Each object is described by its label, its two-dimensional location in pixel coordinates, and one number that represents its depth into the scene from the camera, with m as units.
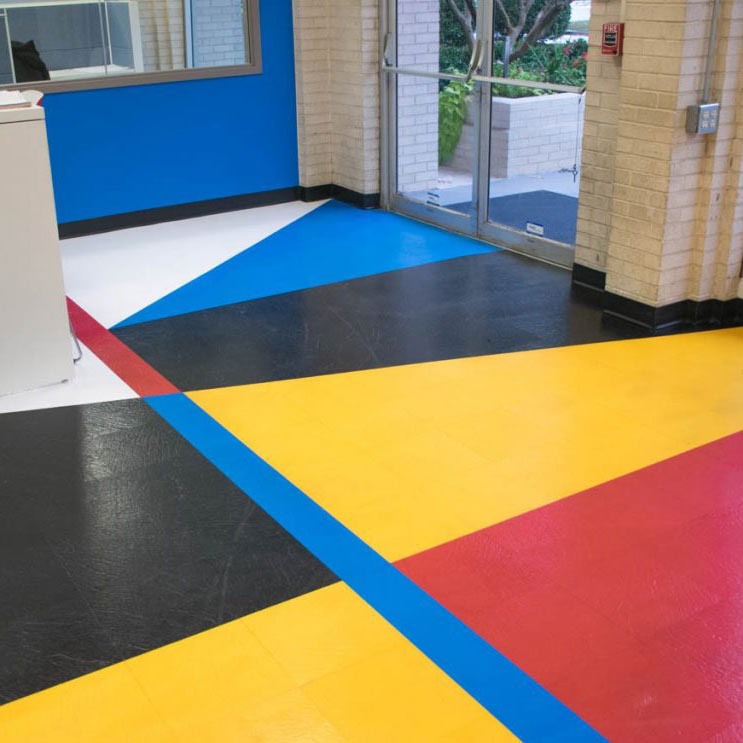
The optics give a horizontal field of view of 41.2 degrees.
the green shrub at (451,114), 6.70
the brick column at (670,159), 4.76
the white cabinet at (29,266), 4.21
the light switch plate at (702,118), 4.77
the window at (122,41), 6.47
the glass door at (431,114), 6.64
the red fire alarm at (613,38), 5.20
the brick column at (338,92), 7.29
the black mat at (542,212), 6.22
